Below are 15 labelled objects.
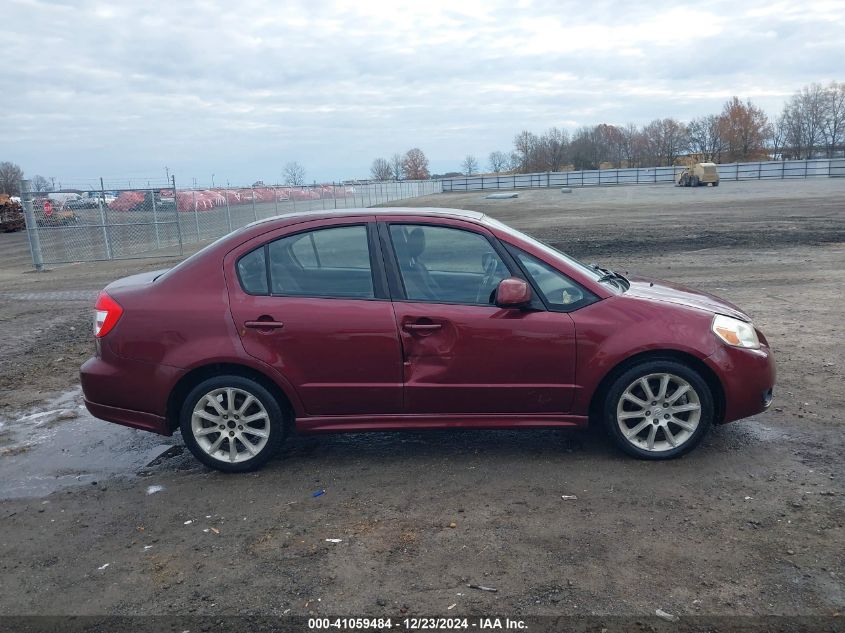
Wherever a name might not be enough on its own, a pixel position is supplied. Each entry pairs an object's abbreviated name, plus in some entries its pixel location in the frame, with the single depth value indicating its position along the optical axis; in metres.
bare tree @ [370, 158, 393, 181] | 116.67
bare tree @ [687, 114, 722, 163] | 109.50
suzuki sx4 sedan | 4.71
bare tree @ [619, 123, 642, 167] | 113.88
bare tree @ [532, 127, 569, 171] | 118.31
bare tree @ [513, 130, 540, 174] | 121.62
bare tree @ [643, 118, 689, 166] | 109.50
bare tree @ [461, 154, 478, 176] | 139.50
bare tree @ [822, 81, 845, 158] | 103.25
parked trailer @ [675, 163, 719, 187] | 58.63
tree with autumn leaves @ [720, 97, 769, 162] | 106.12
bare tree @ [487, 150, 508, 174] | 129.50
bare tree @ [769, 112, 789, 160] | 107.45
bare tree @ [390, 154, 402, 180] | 120.04
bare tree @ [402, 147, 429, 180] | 134.38
